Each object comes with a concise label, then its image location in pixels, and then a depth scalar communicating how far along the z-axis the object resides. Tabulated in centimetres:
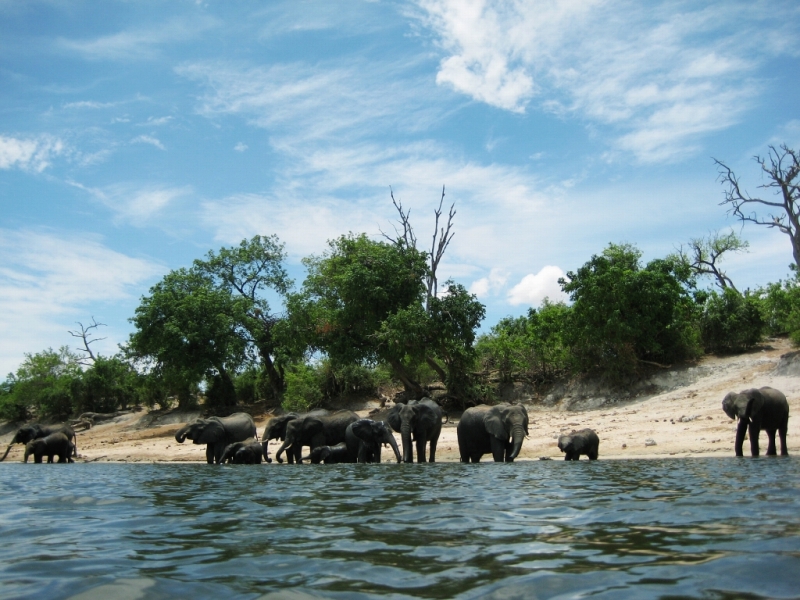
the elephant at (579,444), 1719
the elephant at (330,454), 1961
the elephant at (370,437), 1934
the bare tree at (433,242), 3444
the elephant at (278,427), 2230
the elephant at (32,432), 2694
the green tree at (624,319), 2902
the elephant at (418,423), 1919
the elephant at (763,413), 1617
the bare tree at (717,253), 5012
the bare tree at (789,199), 3591
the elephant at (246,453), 2027
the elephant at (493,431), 1791
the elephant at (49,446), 2434
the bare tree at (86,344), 5445
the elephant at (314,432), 2102
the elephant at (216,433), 2233
